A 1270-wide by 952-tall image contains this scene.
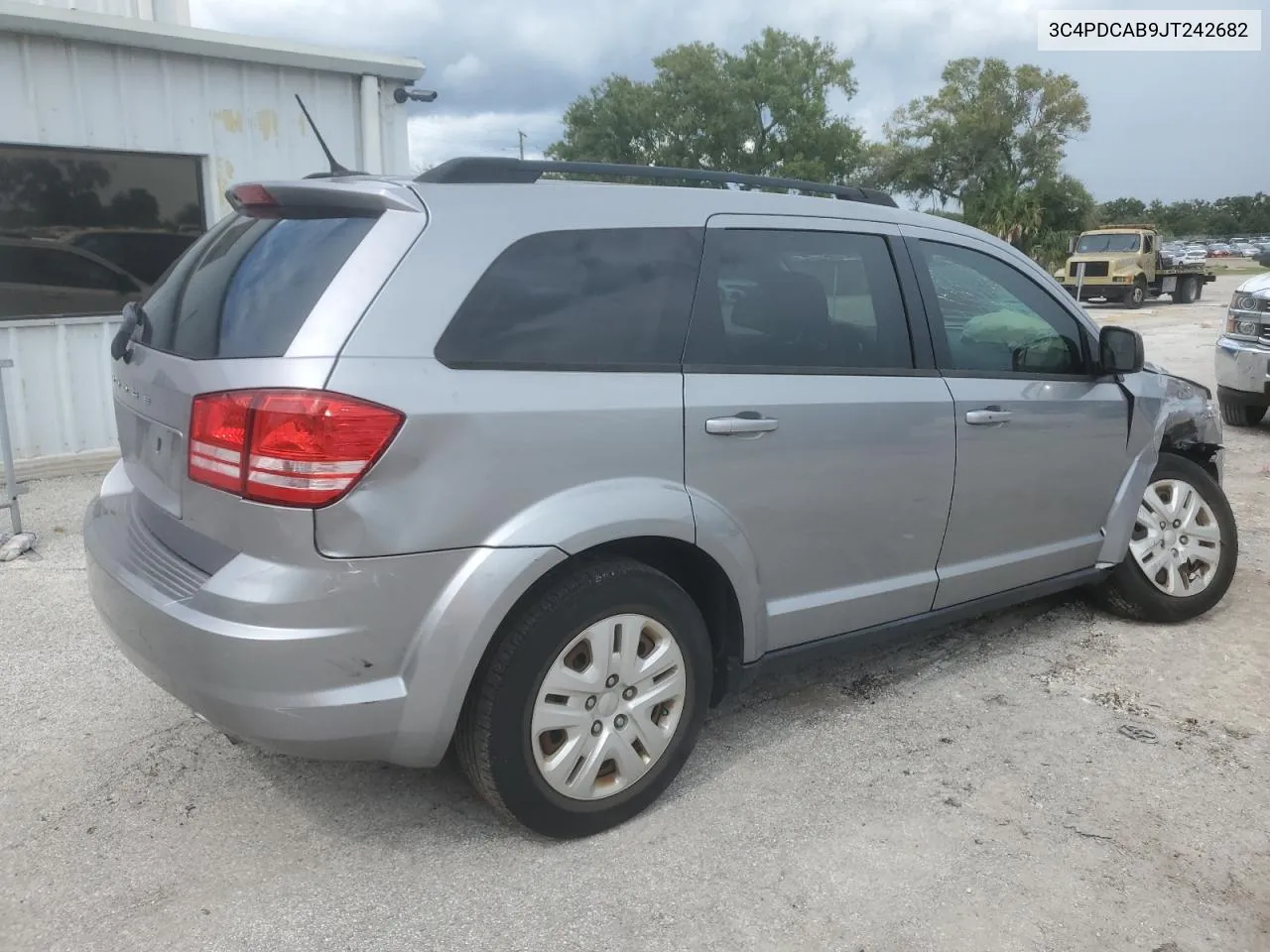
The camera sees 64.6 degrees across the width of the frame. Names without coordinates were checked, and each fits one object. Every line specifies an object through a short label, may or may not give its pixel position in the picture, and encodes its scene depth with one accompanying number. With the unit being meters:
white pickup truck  8.66
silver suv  2.32
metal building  6.64
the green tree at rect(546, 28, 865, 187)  49.12
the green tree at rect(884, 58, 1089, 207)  52.72
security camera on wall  8.11
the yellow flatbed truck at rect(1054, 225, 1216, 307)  28.19
